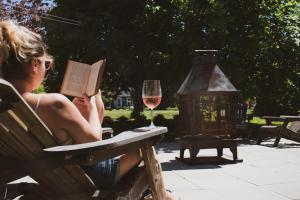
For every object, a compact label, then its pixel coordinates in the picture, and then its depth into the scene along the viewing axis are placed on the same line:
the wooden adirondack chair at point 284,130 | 9.55
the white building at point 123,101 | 107.40
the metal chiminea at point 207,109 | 7.03
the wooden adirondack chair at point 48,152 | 1.75
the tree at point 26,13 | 15.66
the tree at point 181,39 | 12.92
